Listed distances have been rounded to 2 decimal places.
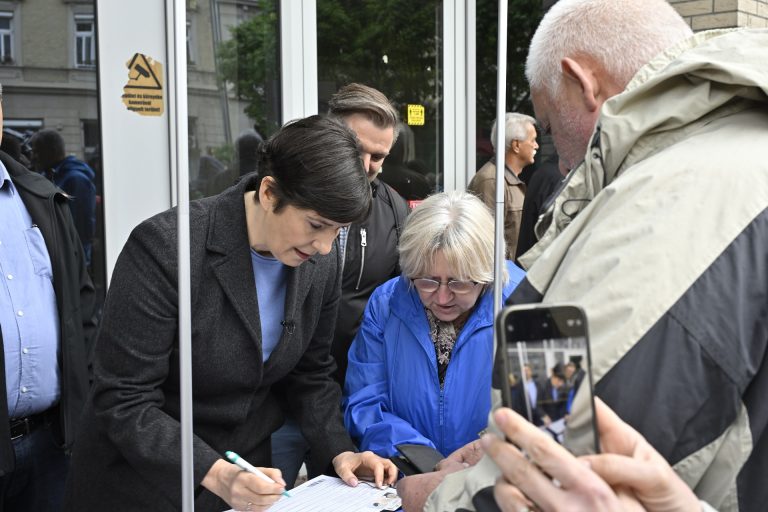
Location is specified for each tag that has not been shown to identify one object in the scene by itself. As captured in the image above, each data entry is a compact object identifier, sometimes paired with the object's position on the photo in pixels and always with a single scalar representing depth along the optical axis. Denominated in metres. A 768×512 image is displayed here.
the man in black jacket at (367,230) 2.63
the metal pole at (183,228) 1.36
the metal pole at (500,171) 1.41
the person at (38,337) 2.24
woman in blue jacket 2.06
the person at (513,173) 4.45
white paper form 1.77
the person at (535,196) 4.05
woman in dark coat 1.76
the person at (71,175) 3.23
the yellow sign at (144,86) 3.31
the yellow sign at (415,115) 4.68
